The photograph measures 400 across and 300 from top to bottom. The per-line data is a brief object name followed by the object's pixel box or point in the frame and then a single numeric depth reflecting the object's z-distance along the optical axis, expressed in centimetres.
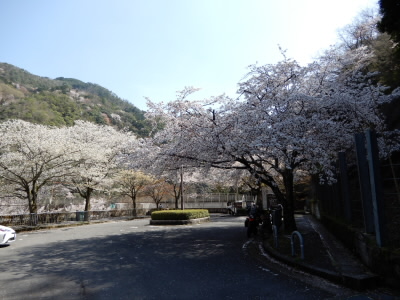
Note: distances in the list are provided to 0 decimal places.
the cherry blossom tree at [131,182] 3009
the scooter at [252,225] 1256
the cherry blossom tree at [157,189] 3434
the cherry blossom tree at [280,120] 953
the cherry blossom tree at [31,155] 1977
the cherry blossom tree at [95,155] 2311
